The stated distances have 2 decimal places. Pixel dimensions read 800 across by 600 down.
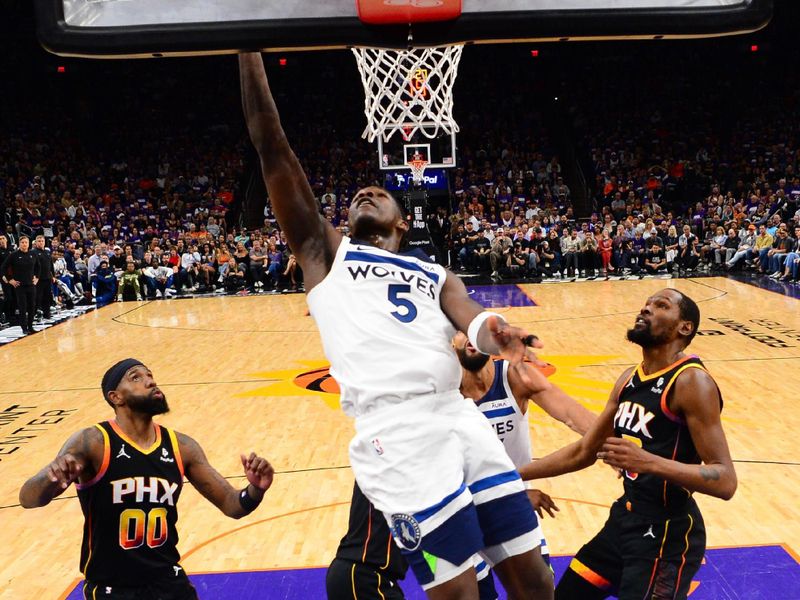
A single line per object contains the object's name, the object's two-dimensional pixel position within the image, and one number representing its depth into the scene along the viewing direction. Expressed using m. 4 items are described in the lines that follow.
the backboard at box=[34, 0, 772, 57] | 3.18
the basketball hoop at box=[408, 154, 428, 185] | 18.50
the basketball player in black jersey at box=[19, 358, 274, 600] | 3.39
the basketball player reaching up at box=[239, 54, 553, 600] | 2.58
